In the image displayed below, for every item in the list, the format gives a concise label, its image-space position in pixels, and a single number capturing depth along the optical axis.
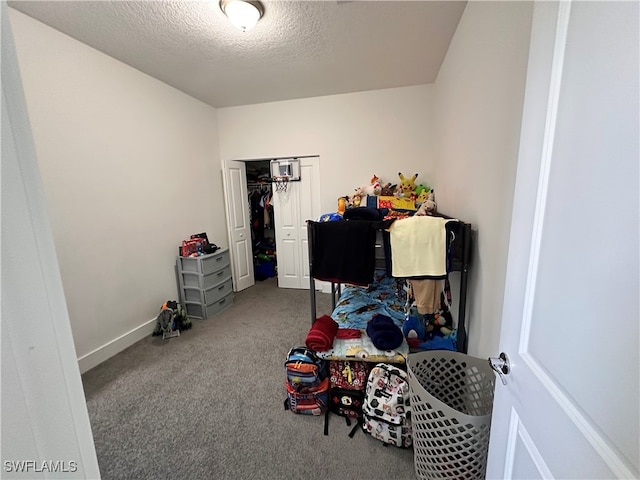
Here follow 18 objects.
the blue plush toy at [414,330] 1.75
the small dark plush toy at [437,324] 1.79
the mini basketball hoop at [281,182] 3.65
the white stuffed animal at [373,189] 3.10
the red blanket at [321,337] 1.62
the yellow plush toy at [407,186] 3.04
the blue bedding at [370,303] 1.98
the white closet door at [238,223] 3.70
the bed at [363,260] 1.49
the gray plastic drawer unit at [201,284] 2.96
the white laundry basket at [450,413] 1.02
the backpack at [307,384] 1.59
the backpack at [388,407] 1.38
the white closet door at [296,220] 3.64
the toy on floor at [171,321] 2.64
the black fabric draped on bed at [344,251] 1.61
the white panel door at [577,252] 0.42
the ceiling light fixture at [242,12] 1.65
